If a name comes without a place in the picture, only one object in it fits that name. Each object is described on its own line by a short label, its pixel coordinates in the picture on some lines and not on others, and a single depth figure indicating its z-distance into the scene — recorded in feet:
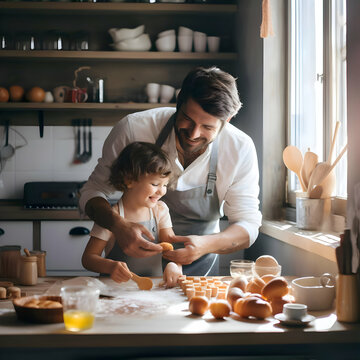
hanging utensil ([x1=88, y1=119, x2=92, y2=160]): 11.95
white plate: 3.83
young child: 5.95
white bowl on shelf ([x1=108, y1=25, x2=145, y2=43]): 11.20
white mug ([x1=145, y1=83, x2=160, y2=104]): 11.25
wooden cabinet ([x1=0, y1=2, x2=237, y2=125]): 11.92
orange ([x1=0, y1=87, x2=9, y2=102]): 11.22
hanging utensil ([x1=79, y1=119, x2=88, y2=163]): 11.98
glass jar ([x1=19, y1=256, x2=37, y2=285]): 5.13
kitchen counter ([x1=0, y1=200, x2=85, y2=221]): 10.16
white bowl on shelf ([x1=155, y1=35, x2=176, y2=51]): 11.27
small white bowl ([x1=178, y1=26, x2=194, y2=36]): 11.22
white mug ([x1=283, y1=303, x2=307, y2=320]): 3.86
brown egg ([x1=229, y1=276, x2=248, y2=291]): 4.60
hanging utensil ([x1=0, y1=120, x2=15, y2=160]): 11.88
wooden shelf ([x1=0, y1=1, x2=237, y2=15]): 11.18
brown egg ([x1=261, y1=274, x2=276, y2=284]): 4.78
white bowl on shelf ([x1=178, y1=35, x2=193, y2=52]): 11.27
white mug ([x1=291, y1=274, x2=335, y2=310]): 4.36
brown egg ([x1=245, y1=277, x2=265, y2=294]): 4.55
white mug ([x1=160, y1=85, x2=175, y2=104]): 11.30
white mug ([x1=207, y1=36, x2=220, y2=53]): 11.34
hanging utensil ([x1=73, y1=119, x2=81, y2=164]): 12.03
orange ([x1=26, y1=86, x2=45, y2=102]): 11.25
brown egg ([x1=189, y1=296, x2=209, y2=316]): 4.08
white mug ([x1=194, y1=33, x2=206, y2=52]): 11.30
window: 6.87
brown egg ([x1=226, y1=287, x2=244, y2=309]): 4.23
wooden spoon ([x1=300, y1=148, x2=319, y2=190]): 6.81
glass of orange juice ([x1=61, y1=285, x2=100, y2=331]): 3.68
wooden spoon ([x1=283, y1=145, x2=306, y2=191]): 7.16
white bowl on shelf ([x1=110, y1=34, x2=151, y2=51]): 11.26
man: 5.88
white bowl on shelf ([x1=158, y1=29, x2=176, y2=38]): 11.27
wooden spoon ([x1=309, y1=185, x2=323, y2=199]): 6.57
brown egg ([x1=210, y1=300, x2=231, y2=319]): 4.00
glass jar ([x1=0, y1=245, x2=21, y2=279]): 5.44
